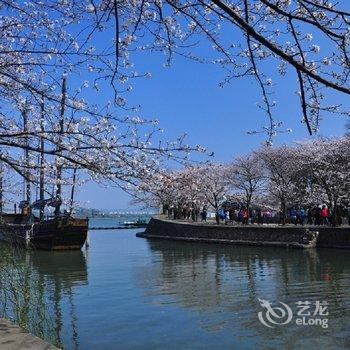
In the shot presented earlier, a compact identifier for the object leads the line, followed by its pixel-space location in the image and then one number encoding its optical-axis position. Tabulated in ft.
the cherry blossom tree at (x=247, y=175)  131.85
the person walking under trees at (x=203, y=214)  147.90
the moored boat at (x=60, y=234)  94.43
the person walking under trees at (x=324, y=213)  97.50
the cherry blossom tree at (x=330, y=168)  98.37
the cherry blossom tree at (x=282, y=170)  117.39
